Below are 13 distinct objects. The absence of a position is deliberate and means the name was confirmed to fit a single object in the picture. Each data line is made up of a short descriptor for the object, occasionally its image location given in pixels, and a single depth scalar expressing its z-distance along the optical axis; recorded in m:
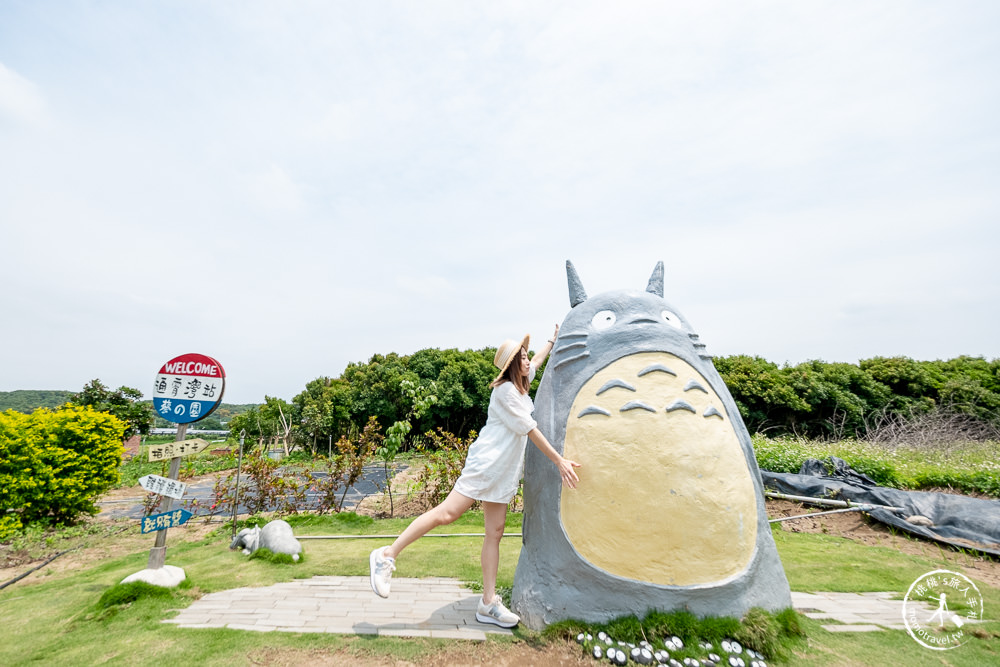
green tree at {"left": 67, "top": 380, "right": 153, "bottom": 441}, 23.07
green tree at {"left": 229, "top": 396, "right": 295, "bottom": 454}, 26.75
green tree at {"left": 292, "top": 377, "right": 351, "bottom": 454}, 25.88
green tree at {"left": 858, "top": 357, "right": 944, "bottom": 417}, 21.12
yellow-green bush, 7.34
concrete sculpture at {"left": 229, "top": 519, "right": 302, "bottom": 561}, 5.02
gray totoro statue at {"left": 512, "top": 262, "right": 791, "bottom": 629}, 2.95
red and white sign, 4.37
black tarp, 5.94
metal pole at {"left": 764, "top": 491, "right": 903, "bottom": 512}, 7.62
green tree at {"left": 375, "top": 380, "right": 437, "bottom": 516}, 8.77
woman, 3.12
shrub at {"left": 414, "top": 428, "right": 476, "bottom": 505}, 8.93
